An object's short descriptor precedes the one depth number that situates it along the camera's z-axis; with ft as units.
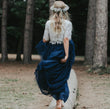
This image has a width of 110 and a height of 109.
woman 20.42
